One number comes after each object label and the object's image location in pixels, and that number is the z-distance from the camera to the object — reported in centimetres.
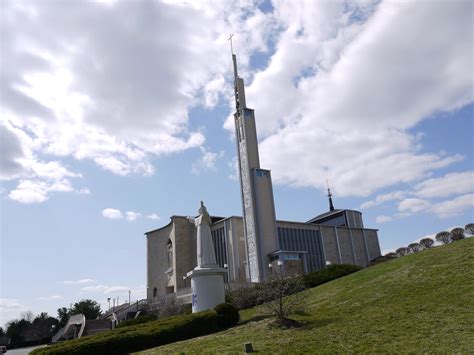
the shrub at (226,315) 1783
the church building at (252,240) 4359
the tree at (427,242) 3544
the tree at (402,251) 4012
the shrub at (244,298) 2414
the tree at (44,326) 6303
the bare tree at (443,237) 3283
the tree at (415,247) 3694
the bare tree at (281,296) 1578
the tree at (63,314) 7281
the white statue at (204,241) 2119
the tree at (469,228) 3183
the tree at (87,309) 7612
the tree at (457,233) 3180
